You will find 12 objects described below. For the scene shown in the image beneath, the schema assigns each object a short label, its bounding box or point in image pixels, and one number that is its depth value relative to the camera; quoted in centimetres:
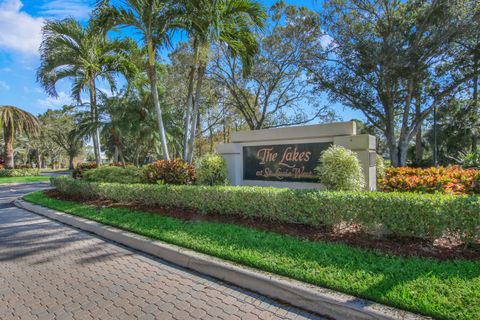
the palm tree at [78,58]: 1212
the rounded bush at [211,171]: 783
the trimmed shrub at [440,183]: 595
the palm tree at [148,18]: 839
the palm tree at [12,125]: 2483
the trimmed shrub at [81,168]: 1404
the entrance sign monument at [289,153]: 652
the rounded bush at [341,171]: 571
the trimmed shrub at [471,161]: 1173
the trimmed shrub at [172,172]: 837
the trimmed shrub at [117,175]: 944
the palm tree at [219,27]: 816
